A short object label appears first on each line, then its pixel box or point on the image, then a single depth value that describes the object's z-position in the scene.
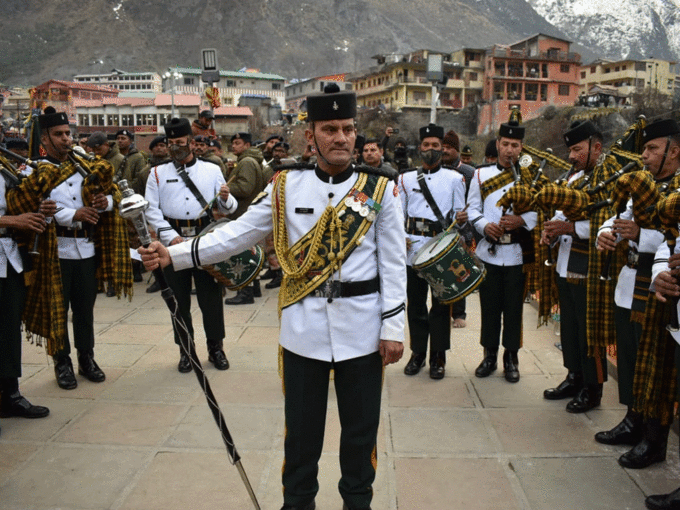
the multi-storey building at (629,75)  61.38
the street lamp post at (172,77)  25.21
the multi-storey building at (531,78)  56.06
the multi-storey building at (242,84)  78.81
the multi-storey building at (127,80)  92.31
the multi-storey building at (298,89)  79.12
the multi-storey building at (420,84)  58.97
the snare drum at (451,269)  4.34
